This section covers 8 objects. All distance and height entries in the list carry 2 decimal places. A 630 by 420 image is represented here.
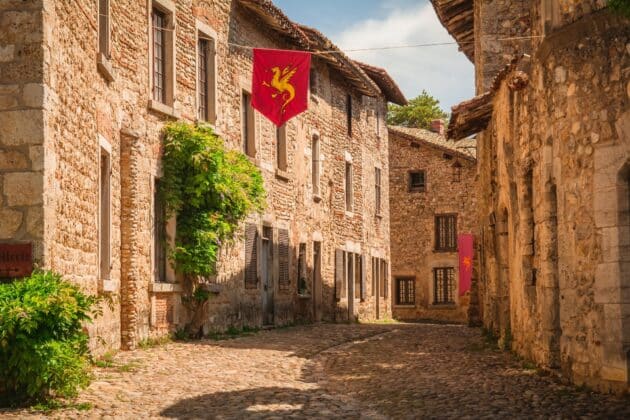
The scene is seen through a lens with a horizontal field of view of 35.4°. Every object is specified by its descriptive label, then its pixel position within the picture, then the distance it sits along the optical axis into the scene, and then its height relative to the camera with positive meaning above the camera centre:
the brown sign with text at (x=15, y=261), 8.77 +0.19
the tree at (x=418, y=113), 50.44 +8.44
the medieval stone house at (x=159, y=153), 8.95 +1.78
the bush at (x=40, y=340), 7.70 -0.47
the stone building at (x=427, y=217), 36.38 +2.24
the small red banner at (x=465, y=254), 33.03 +0.77
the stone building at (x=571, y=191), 8.72 +0.86
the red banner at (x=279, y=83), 16.38 +3.28
